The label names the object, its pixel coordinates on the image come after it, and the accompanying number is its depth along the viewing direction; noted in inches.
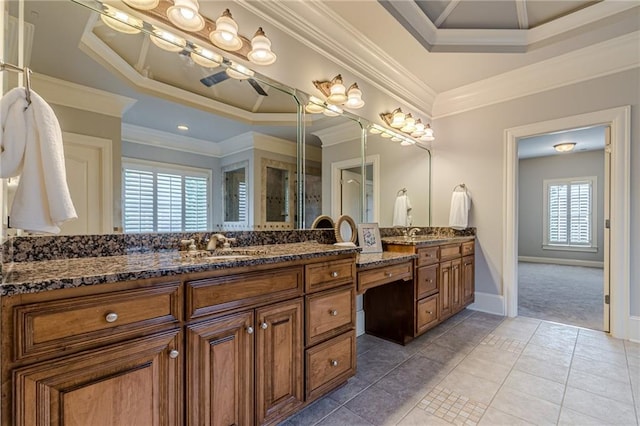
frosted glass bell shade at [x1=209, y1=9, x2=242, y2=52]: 65.0
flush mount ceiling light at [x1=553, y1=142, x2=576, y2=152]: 210.8
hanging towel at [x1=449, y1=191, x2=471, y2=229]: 135.3
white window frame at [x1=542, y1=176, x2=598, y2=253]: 248.1
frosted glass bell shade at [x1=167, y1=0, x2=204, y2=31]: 59.4
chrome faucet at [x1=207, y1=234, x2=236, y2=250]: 62.7
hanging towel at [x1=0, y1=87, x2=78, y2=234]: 34.5
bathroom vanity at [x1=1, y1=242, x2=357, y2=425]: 31.8
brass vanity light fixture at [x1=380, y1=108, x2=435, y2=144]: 123.6
